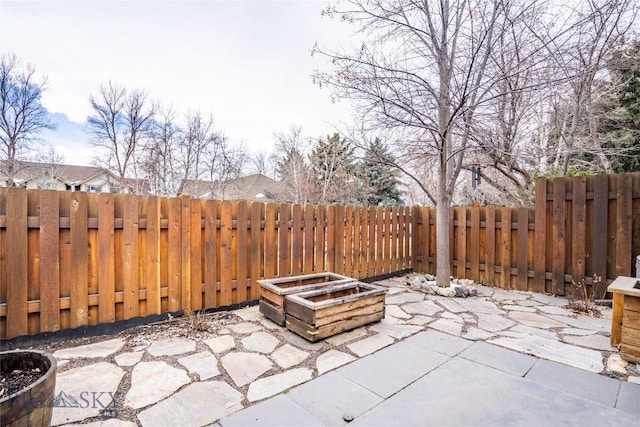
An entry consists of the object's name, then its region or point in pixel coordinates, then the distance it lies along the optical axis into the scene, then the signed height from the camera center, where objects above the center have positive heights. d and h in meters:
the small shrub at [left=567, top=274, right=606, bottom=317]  3.54 -1.17
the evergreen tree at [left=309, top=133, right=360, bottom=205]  15.46 +1.70
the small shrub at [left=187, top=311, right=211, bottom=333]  2.90 -1.16
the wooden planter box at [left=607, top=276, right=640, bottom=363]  2.30 -0.87
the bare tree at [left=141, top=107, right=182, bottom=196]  18.09 +3.38
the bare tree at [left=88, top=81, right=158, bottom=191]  16.94 +4.89
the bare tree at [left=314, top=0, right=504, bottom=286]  4.16 +2.07
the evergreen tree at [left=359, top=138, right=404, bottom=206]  15.73 +1.18
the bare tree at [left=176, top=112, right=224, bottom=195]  19.30 +4.18
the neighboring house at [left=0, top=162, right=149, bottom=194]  16.47 +2.11
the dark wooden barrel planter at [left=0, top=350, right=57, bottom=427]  1.13 -0.78
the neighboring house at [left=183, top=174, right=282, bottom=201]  20.86 +1.65
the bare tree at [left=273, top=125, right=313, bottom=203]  16.38 +2.53
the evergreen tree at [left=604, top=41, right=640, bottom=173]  7.36 +2.55
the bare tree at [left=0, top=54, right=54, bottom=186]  13.66 +4.74
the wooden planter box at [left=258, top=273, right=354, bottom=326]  3.06 -0.91
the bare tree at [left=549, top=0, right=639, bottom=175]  4.47 +2.60
